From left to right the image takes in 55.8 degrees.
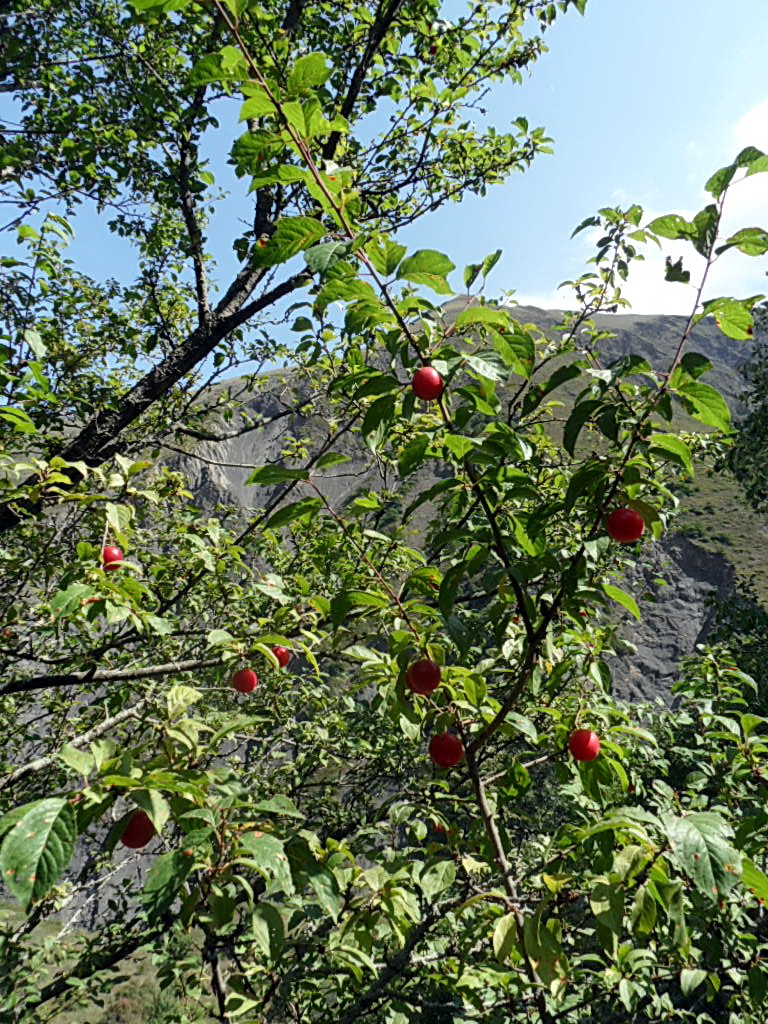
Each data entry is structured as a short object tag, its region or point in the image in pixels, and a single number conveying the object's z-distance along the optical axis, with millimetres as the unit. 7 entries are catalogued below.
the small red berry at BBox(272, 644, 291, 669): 776
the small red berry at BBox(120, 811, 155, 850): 488
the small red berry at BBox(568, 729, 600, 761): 545
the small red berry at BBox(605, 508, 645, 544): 511
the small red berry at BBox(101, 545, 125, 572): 618
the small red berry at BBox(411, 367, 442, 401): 485
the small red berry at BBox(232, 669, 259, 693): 754
